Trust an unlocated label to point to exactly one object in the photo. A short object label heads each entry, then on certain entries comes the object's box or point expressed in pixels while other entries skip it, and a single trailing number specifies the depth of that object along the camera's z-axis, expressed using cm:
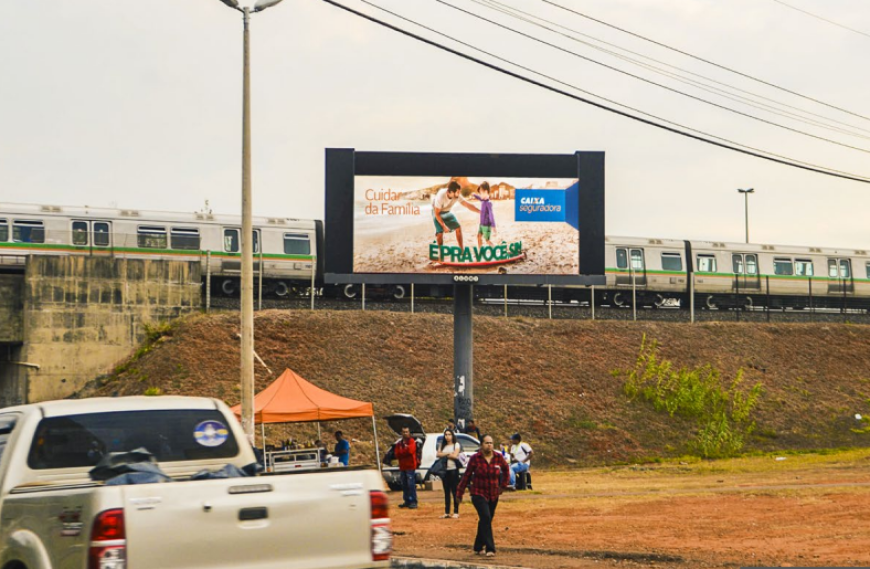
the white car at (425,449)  2617
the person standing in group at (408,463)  2105
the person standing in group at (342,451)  2589
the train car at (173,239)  3978
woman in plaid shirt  1395
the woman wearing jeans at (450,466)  1934
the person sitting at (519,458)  2517
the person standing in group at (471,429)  2832
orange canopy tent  2433
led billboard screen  3111
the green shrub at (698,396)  3887
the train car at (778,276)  5109
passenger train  4025
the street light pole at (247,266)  1867
